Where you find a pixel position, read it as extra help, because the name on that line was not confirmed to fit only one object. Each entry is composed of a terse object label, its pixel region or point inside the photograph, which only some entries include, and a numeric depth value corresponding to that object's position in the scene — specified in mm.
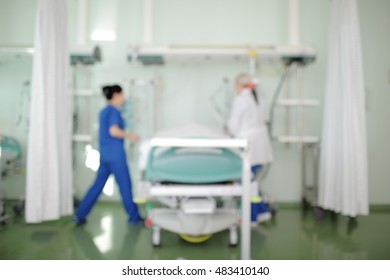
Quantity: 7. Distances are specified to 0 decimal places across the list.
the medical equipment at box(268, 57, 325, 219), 3225
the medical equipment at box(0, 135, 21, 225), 3115
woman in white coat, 2779
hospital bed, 1785
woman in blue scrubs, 2715
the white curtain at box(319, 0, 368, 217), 2648
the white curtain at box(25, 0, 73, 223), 2297
